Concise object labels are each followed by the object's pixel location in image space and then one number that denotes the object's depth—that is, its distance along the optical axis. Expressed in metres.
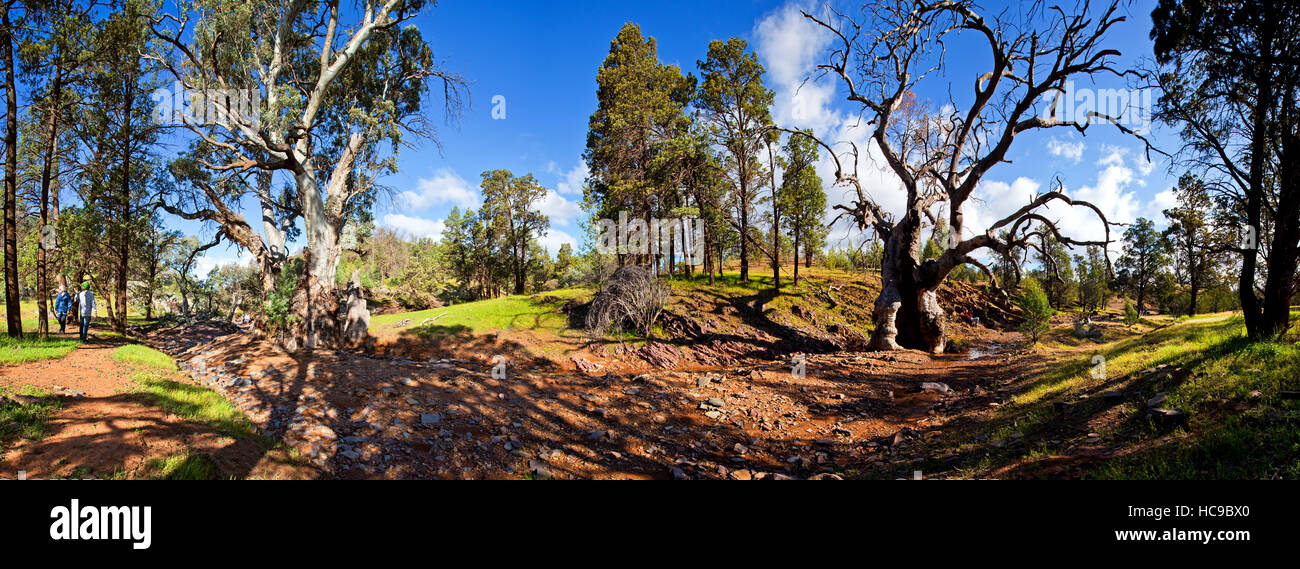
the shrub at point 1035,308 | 14.49
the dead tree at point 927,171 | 10.82
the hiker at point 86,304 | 14.05
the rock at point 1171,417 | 4.31
